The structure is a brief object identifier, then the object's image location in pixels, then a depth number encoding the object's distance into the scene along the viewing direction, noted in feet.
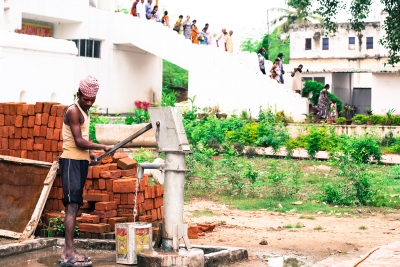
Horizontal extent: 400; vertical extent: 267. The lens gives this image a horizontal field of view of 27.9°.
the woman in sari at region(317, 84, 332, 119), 107.24
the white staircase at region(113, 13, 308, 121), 104.37
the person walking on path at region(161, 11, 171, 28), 114.32
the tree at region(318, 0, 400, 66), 78.12
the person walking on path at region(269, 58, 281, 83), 107.76
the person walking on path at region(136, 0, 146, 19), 116.67
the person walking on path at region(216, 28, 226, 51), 111.96
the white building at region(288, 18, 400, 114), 158.61
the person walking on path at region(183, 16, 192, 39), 111.24
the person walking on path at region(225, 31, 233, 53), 111.45
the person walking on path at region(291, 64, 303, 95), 107.24
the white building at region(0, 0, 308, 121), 105.19
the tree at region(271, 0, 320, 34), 210.79
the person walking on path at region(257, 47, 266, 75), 108.37
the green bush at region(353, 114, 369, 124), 93.76
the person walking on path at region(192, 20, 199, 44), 111.45
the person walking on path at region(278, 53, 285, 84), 107.74
